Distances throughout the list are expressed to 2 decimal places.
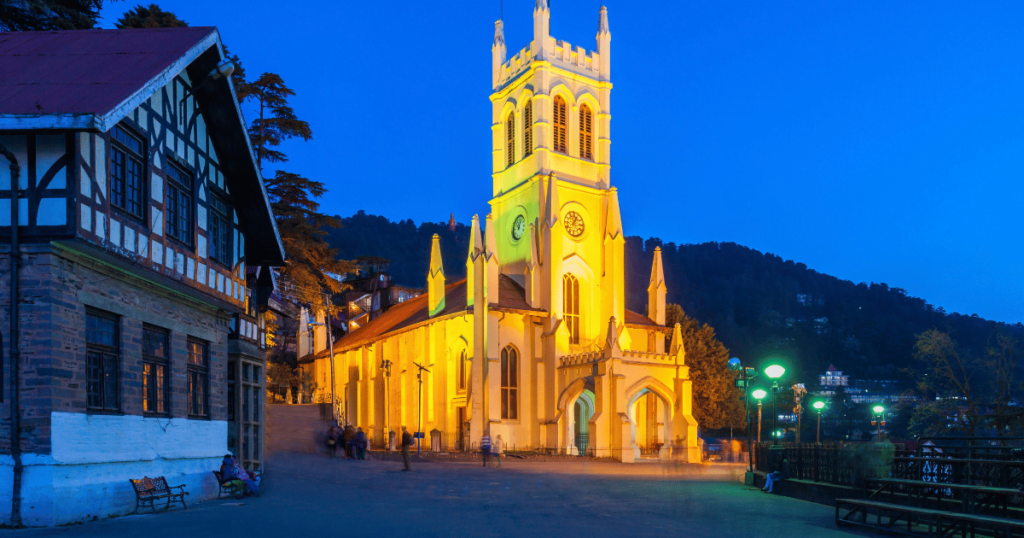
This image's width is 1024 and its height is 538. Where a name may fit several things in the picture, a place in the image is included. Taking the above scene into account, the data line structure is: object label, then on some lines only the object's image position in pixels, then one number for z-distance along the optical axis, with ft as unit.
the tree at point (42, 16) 84.23
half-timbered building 40.01
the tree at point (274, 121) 110.73
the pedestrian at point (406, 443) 92.50
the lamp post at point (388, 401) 186.19
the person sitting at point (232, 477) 57.11
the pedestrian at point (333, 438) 116.57
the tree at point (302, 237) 114.42
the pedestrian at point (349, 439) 115.24
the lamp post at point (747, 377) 74.95
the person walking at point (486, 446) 112.47
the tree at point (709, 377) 197.98
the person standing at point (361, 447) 114.73
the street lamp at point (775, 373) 69.00
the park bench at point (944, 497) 37.92
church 148.36
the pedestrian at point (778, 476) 64.18
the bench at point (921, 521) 33.32
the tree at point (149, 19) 96.99
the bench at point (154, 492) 46.42
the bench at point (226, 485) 56.95
